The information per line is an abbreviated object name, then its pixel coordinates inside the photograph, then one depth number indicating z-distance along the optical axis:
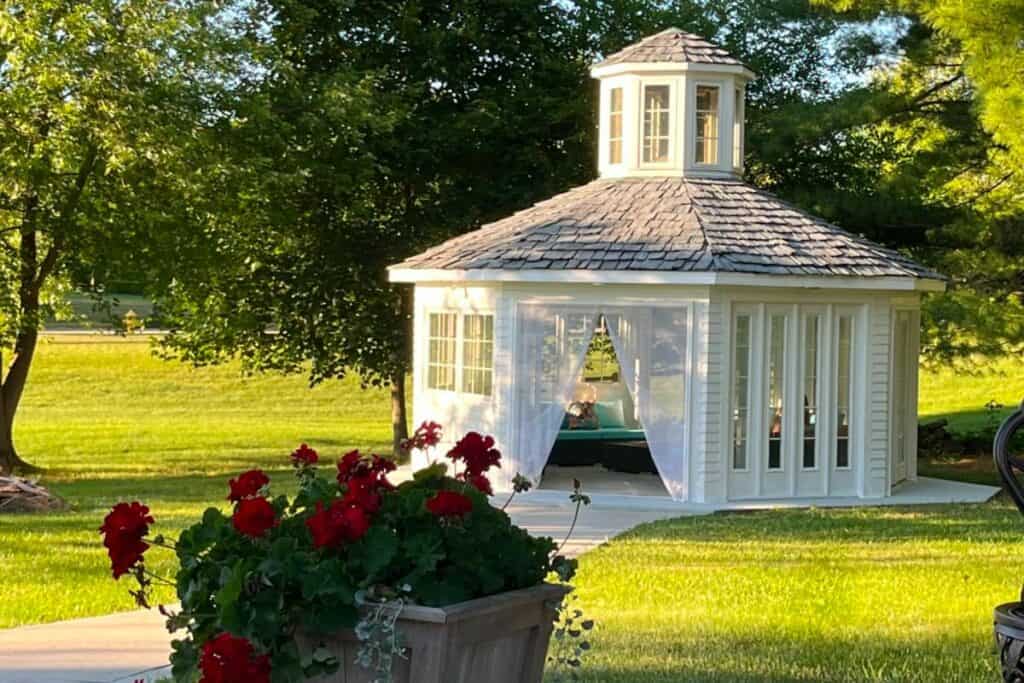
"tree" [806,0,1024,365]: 18.84
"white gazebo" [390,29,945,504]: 16.48
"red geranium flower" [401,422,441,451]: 6.38
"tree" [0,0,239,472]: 19.22
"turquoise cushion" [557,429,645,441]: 20.23
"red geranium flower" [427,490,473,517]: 5.20
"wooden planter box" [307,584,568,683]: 5.06
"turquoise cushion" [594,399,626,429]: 21.23
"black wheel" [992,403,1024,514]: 5.07
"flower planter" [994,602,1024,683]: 4.77
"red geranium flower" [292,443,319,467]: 6.11
